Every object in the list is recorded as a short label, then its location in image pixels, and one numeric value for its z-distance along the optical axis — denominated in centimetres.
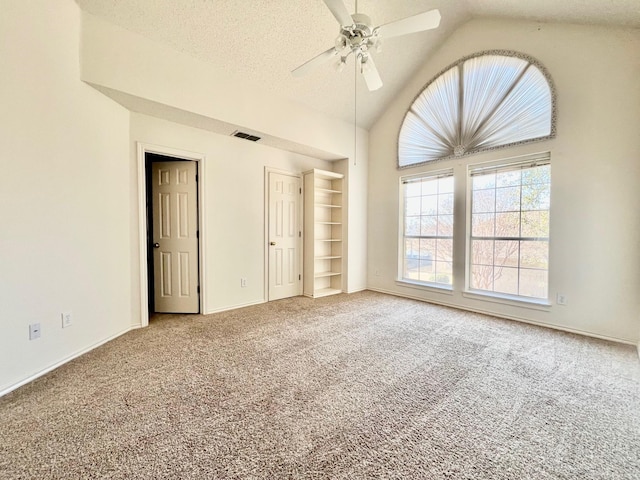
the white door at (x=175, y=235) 354
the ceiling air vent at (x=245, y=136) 362
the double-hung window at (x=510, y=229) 323
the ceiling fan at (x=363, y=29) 194
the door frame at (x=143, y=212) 306
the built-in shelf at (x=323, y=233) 454
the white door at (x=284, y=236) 427
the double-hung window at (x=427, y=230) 409
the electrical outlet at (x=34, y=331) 203
